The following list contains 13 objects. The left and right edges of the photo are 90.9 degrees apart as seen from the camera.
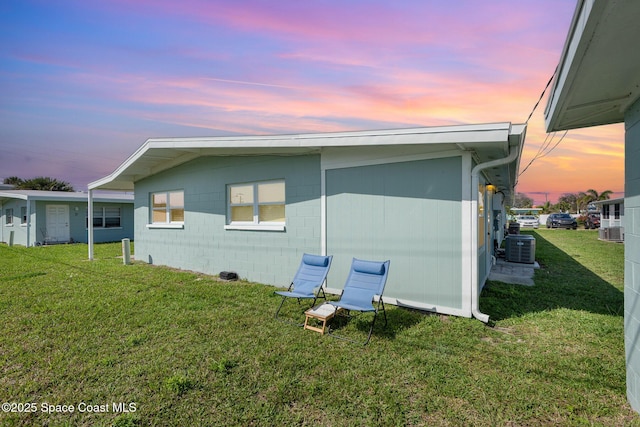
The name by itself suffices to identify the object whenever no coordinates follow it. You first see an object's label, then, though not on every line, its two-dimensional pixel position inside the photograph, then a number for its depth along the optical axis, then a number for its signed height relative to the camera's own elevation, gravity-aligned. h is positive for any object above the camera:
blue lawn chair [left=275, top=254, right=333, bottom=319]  4.91 -1.02
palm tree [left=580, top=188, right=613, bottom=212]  44.35 +2.66
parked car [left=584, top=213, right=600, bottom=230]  28.39 -0.80
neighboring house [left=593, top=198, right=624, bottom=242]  17.45 -0.39
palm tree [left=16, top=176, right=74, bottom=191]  44.62 +4.56
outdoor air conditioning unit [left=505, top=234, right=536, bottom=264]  9.81 -1.11
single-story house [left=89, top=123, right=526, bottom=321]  4.84 +0.24
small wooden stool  4.30 -1.40
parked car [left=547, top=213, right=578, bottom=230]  28.56 -0.75
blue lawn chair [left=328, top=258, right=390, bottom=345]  4.48 -1.04
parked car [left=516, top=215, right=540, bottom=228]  33.16 -1.01
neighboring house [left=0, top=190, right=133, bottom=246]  16.27 -0.10
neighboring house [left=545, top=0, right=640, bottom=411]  1.80 +1.03
